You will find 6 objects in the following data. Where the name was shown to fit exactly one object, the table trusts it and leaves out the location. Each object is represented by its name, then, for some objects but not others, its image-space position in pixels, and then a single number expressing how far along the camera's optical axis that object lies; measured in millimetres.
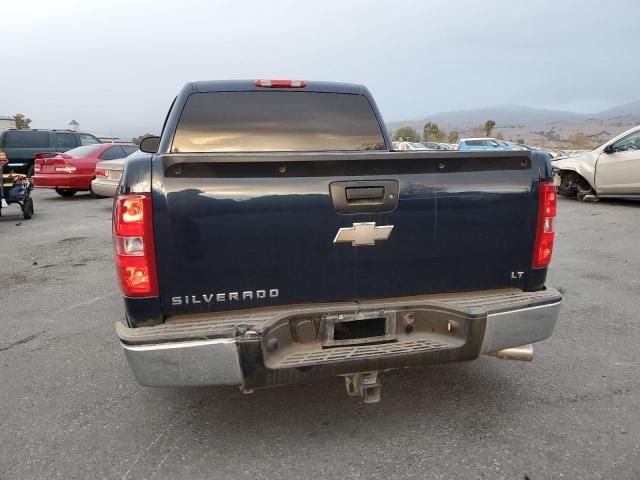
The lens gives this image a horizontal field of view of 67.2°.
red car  13367
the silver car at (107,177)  11367
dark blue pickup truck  2199
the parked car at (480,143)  23609
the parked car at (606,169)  10617
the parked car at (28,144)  16719
